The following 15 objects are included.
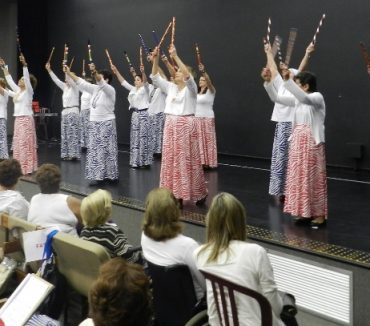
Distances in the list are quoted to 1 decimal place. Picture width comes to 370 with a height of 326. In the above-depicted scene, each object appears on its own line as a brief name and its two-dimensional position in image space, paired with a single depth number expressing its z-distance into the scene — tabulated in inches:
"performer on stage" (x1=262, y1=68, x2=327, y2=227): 159.8
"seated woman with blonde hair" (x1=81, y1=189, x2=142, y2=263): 110.4
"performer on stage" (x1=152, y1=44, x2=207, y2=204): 190.2
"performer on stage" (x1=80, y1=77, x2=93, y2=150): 366.6
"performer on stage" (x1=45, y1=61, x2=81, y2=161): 343.0
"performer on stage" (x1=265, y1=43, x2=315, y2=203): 201.8
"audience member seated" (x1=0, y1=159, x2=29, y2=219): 139.4
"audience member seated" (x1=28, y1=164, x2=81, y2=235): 130.0
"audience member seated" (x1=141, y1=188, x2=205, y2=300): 96.3
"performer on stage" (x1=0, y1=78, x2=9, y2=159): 299.3
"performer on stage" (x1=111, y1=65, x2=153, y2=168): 299.0
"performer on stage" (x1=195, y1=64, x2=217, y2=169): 291.3
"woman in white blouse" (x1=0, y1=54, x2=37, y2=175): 274.7
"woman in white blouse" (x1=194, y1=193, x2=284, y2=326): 81.1
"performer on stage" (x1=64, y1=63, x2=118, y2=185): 244.2
